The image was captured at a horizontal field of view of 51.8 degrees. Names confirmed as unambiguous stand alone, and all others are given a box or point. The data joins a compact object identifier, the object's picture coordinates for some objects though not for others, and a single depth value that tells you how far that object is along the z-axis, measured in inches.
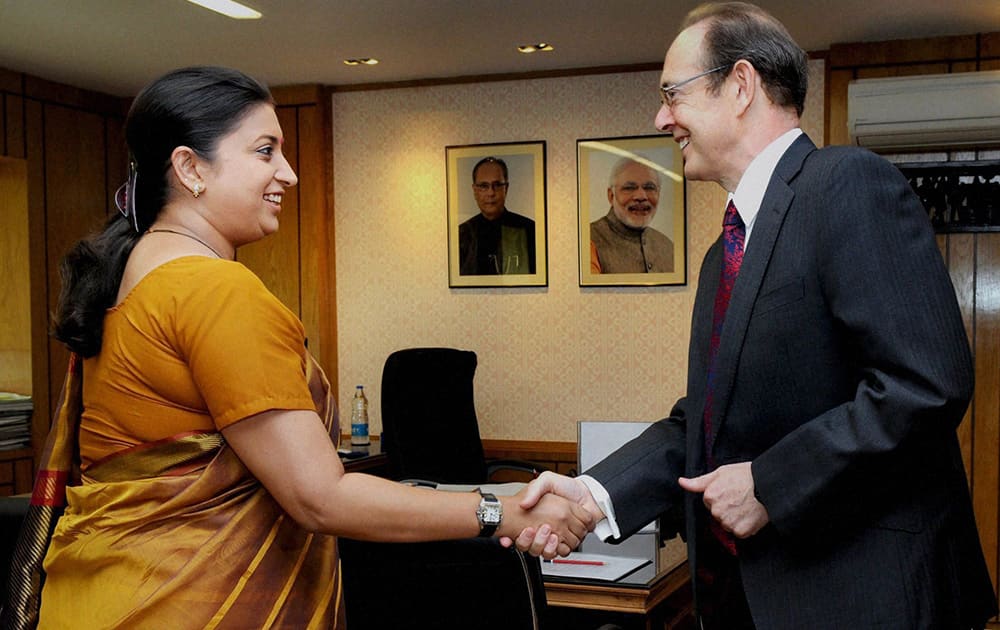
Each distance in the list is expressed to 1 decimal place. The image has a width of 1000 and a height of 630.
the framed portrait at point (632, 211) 230.7
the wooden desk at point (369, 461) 210.7
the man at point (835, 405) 58.9
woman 61.4
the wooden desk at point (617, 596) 110.3
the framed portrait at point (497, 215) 241.0
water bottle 231.3
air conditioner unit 199.8
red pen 122.4
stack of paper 231.6
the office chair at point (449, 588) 64.6
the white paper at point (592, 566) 116.4
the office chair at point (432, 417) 199.8
